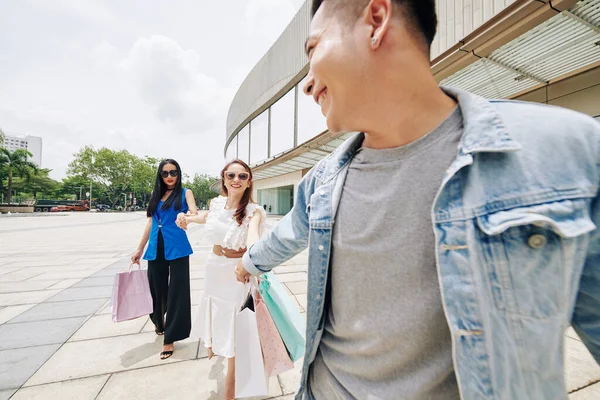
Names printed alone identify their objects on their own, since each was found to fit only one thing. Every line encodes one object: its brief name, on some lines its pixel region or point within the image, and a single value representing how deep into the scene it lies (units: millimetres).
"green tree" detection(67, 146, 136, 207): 40812
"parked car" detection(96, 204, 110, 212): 45969
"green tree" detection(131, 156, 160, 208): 45344
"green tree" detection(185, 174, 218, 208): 65438
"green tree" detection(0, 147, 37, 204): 32562
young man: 593
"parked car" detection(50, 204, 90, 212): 39312
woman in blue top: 2738
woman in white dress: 2145
